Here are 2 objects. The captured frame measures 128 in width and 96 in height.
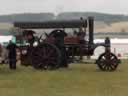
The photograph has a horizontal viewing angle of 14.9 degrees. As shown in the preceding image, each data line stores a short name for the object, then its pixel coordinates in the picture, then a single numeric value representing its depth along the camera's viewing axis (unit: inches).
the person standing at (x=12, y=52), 861.0
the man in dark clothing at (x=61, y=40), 847.7
